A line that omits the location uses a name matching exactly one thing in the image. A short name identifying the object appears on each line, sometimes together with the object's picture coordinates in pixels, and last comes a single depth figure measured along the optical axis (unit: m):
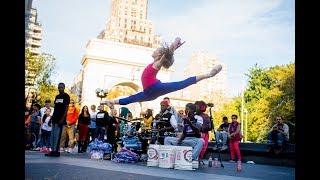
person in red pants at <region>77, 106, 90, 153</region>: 8.37
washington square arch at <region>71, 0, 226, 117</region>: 30.12
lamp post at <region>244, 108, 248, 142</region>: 23.77
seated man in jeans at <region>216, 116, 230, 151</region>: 9.07
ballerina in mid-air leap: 7.93
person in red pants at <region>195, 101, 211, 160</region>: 5.93
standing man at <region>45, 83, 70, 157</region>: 6.12
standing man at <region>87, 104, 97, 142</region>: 8.92
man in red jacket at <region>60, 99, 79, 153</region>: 8.53
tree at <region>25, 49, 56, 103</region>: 23.50
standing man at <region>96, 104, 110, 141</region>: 7.87
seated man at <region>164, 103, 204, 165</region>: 5.61
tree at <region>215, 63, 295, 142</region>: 20.00
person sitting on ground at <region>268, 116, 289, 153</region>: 8.20
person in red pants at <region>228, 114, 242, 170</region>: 7.31
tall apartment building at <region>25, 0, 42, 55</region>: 69.41
